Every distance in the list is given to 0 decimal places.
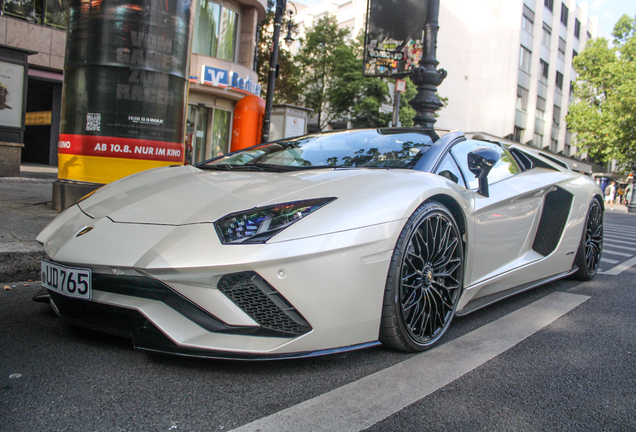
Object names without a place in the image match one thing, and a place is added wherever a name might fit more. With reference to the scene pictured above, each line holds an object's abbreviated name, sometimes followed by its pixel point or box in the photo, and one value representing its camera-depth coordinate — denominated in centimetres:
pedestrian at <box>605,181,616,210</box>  2718
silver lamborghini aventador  181
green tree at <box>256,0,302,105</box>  2692
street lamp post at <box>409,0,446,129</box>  681
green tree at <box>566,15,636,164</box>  2995
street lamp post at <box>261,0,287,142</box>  1179
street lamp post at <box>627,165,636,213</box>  2491
